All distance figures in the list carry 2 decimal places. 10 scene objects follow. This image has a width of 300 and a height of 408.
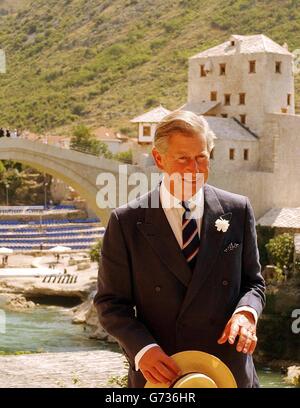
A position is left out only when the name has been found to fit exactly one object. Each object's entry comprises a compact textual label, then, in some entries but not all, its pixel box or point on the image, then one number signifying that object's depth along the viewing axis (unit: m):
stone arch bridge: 28.34
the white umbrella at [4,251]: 35.30
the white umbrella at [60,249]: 36.43
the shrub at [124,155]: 44.31
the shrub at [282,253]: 24.48
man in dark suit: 3.04
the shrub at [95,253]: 31.15
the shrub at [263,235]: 25.84
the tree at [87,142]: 46.44
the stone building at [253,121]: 27.12
